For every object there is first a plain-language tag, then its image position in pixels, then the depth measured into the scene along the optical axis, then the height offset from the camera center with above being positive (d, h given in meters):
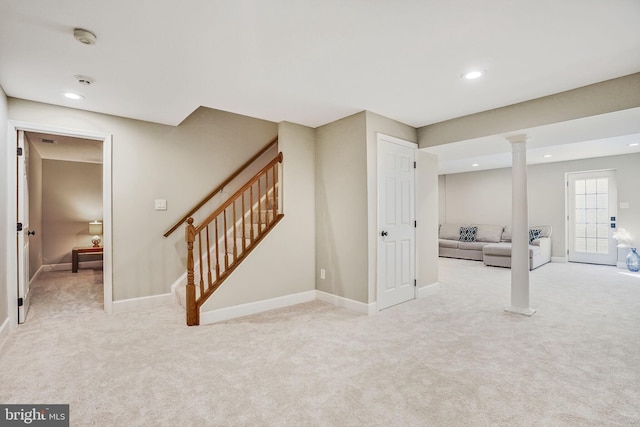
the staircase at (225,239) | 3.15 -0.29
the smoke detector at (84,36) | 1.94 +1.13
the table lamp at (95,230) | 6.45 -0.29
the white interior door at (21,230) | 3.14 -0.14
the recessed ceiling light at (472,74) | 2.61 +1.18
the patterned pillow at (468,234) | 7.70 -0.48
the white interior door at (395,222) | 3.69 -0.09
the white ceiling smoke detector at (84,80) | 2.58 +1.14
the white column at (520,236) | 3.56 -0.25
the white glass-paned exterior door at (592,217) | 6.43 -0.06
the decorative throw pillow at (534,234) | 6.90 -0.44
